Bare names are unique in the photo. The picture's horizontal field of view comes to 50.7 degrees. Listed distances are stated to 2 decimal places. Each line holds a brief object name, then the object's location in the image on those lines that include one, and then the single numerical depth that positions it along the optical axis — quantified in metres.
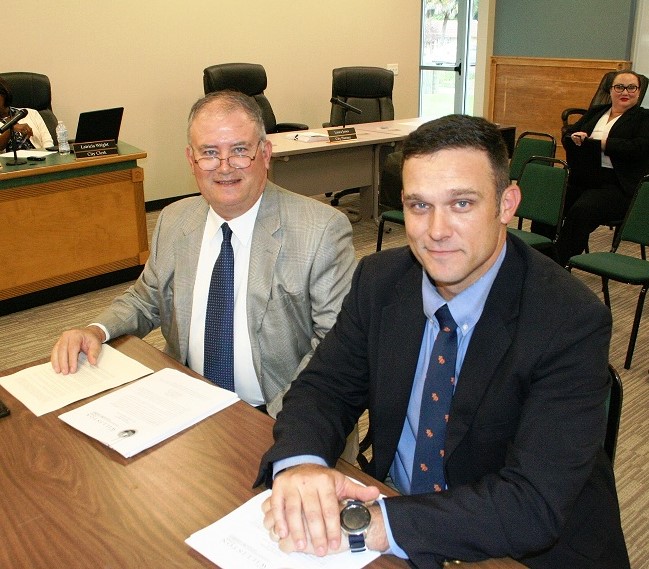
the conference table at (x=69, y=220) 3.93
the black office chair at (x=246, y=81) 5.59
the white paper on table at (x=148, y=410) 1.38
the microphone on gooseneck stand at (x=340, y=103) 5.53
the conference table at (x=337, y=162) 5.20
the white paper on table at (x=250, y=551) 1.04
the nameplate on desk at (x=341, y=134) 5.37
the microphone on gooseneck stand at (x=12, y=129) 3.92
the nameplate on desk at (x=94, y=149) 4.15
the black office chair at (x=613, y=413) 1.39
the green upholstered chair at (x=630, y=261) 3.30
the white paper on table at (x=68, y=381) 1.54
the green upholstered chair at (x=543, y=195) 3.83
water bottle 4.29
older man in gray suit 1.89
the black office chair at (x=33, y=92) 4.86
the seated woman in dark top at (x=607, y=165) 4.32
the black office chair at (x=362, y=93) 6.38
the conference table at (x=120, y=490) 1.08
